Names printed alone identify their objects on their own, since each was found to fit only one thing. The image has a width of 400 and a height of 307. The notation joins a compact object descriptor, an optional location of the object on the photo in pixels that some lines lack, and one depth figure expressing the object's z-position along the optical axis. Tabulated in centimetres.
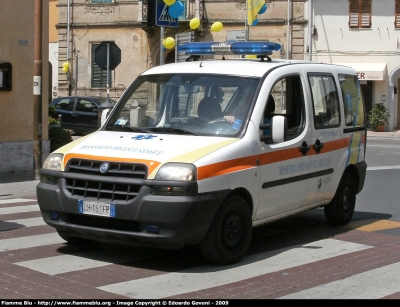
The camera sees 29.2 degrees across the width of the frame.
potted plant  3659
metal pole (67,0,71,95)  4212
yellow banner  2367
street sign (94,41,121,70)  1656
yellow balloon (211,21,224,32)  2259
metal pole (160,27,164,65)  1415
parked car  2900
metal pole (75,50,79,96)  4241
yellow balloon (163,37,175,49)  2014
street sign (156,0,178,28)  1367
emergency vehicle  707
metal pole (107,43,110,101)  1641
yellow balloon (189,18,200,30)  2321
